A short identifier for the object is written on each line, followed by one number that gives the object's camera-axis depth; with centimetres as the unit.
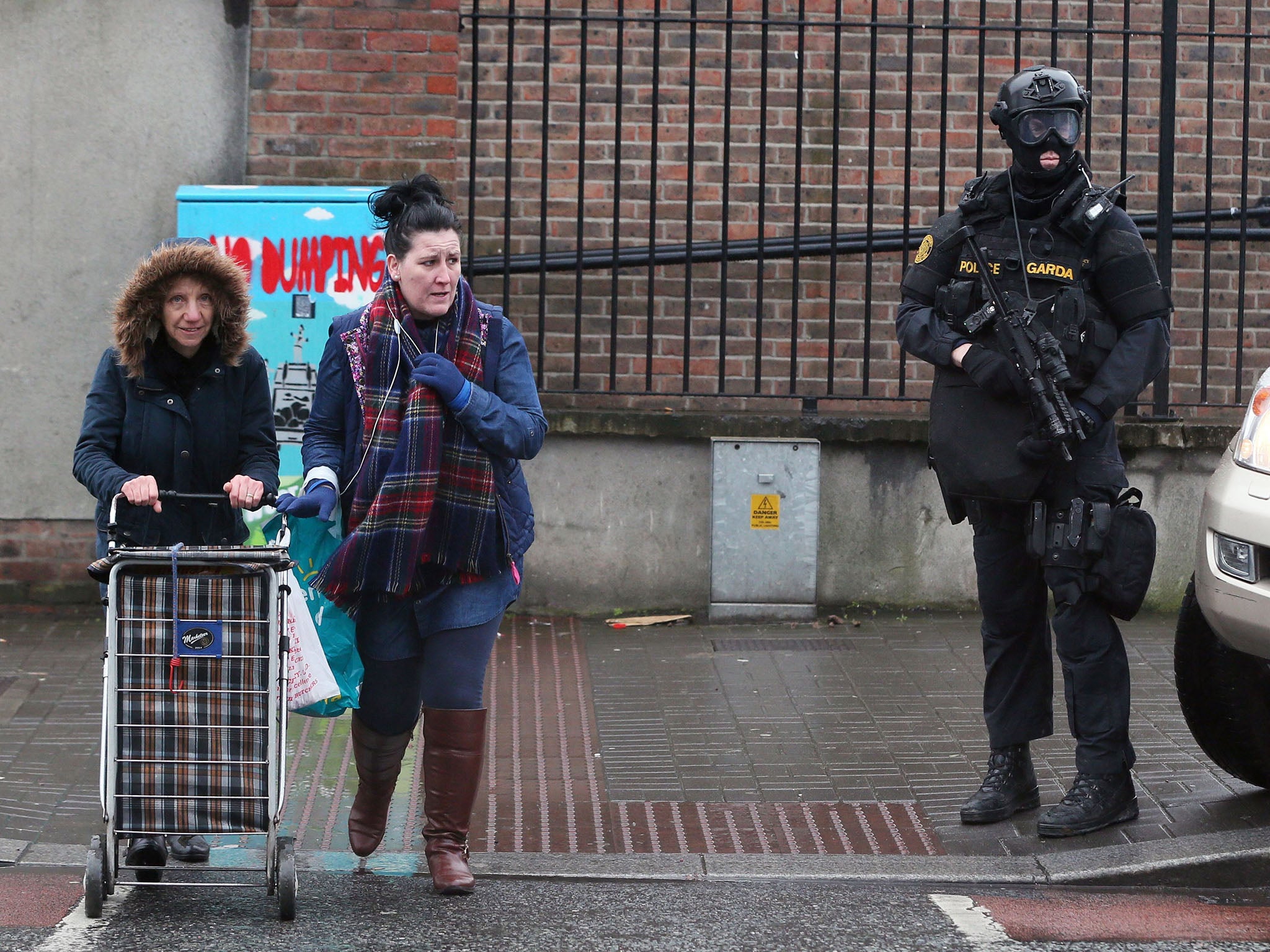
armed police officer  942
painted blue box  1427
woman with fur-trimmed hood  920
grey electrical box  1531
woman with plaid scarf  856
